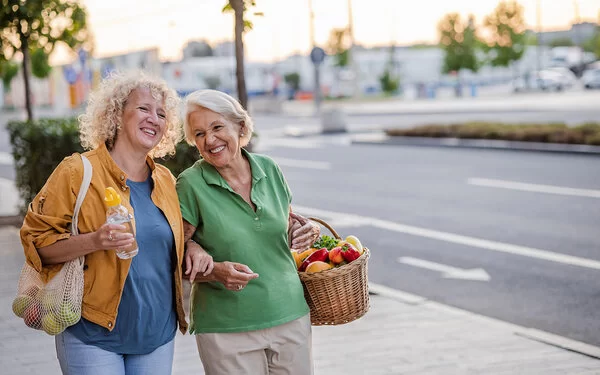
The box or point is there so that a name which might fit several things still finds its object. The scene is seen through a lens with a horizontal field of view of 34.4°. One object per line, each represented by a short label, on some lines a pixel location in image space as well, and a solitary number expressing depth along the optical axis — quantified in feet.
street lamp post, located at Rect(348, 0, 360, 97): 177.90
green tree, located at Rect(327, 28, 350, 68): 275.39
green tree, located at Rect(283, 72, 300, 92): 287.28
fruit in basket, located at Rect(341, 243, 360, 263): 13.25
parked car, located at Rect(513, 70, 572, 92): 200.44
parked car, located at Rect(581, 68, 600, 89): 185.68
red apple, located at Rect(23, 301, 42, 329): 11.22
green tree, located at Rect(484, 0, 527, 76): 223.10
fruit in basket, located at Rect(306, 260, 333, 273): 12.87
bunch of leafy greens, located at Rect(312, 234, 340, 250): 13.80
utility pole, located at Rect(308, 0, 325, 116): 123.54
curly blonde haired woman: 11.19
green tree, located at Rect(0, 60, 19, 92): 210.94
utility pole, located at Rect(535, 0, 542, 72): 247.38
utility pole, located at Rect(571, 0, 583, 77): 261.03
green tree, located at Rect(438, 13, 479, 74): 225.97
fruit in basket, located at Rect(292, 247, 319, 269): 13.39
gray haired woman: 12.12
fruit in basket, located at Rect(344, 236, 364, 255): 13.87
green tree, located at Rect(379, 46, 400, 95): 220.43
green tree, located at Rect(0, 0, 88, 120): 43.91
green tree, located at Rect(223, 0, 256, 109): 27.22
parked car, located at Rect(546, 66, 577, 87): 201.14
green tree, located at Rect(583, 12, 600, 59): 290.97
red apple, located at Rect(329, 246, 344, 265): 13.14
